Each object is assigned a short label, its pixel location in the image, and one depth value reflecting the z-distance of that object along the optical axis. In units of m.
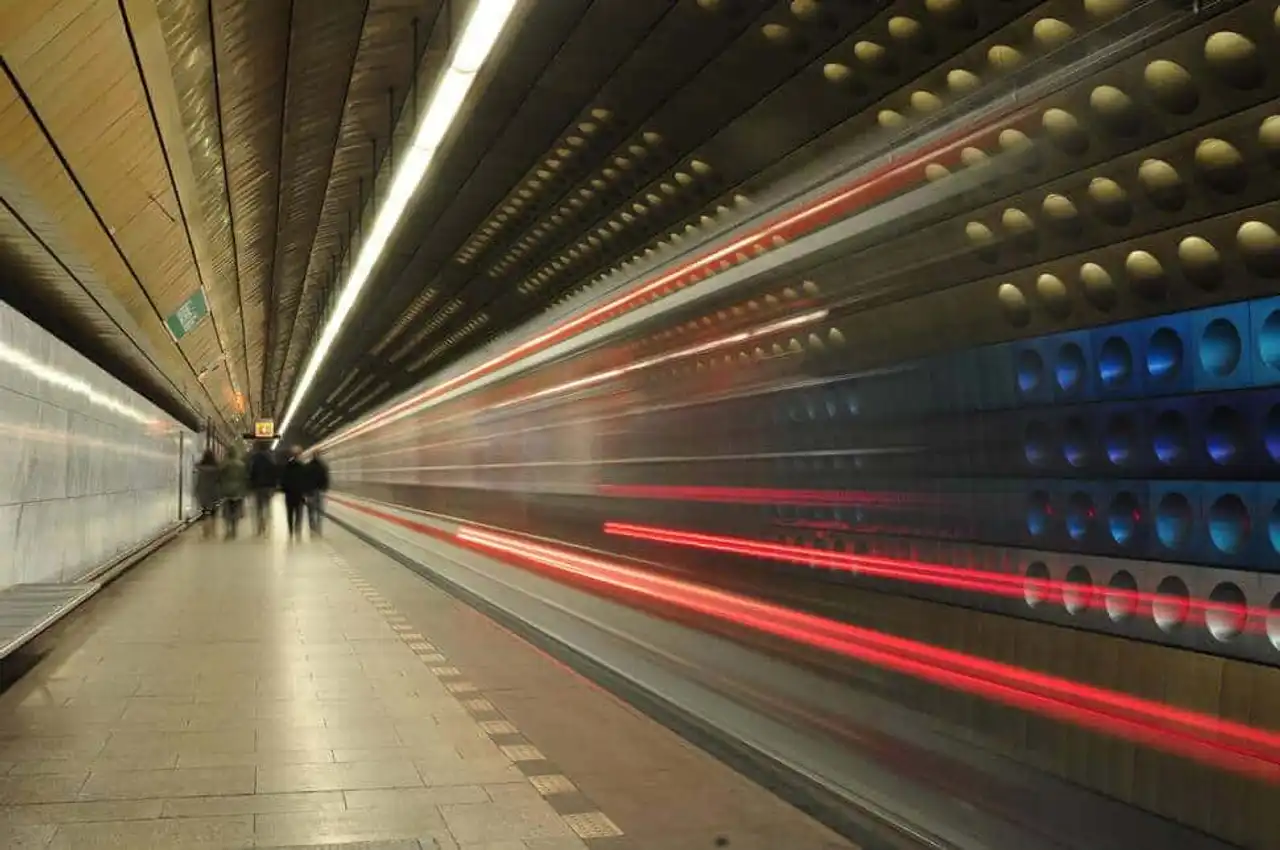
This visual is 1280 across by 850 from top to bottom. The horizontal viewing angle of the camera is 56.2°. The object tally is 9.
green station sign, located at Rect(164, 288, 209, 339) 15.94
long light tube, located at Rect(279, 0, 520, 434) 5.48
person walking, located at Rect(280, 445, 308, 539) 23.83
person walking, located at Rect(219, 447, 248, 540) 24.92
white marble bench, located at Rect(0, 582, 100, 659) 6.52
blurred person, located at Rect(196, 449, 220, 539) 29.48
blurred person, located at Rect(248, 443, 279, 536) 26.82
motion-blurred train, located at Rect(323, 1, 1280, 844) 3.14
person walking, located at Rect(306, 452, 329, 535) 24.45
